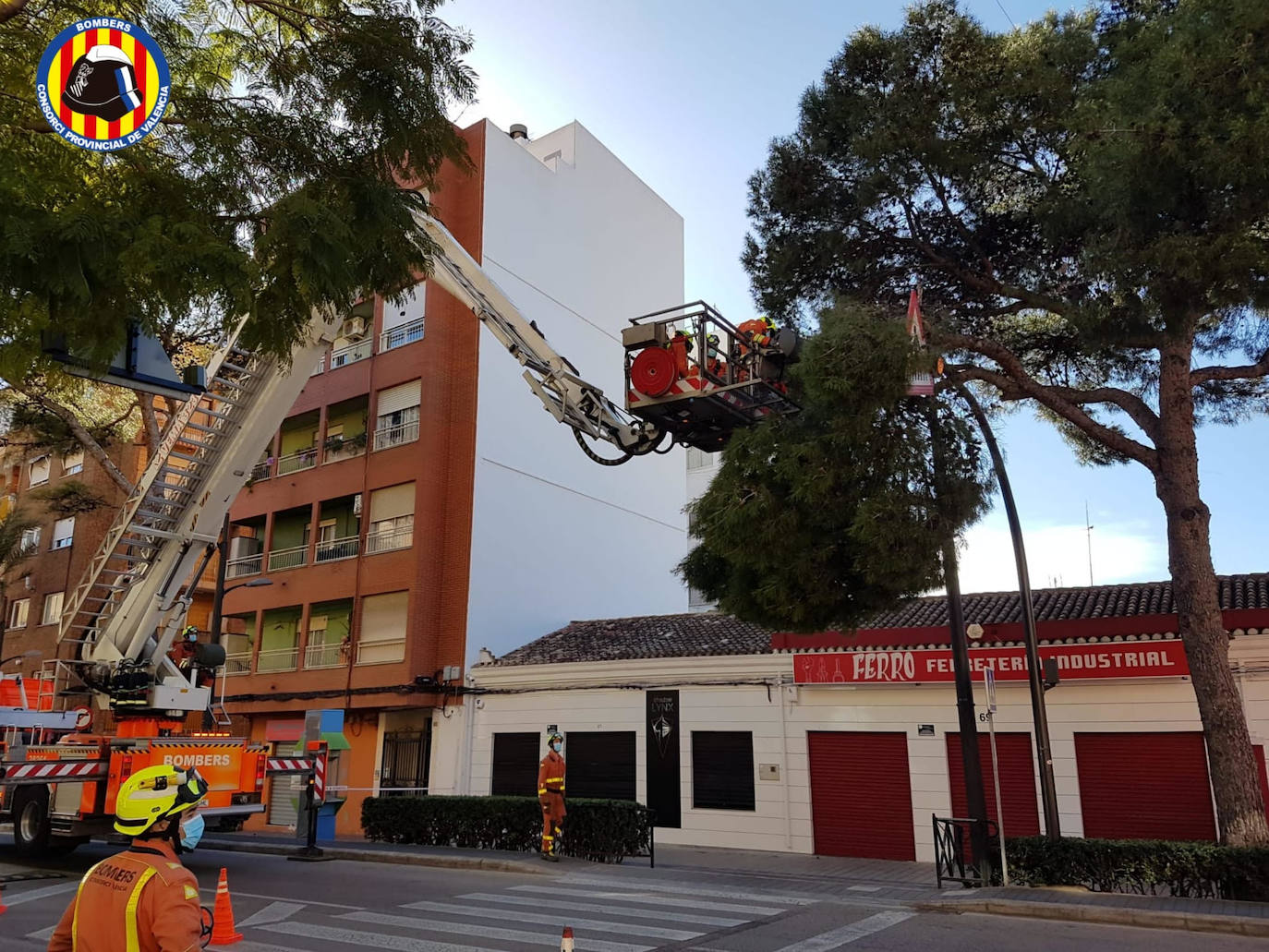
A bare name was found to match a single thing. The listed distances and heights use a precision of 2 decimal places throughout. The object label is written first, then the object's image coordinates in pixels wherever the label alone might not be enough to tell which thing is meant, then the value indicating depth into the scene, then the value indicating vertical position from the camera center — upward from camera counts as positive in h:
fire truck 12.74 +2.35
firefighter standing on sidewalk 15.23 -0.31
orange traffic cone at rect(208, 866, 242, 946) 8.35 -1.19
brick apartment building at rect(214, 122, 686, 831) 24.88 +6.96
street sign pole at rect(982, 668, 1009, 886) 12.02 +0.73
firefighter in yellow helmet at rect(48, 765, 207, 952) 3.33 -0.38
